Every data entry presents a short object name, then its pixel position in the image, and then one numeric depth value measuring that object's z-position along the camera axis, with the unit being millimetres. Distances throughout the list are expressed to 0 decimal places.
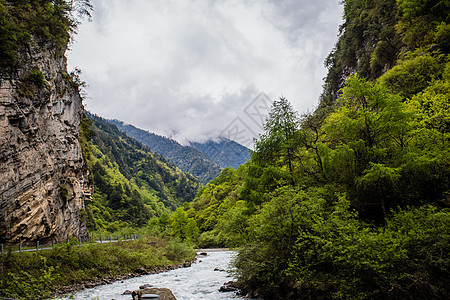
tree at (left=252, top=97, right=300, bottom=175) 17344
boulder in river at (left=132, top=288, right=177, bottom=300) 11883
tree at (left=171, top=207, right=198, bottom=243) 51969
